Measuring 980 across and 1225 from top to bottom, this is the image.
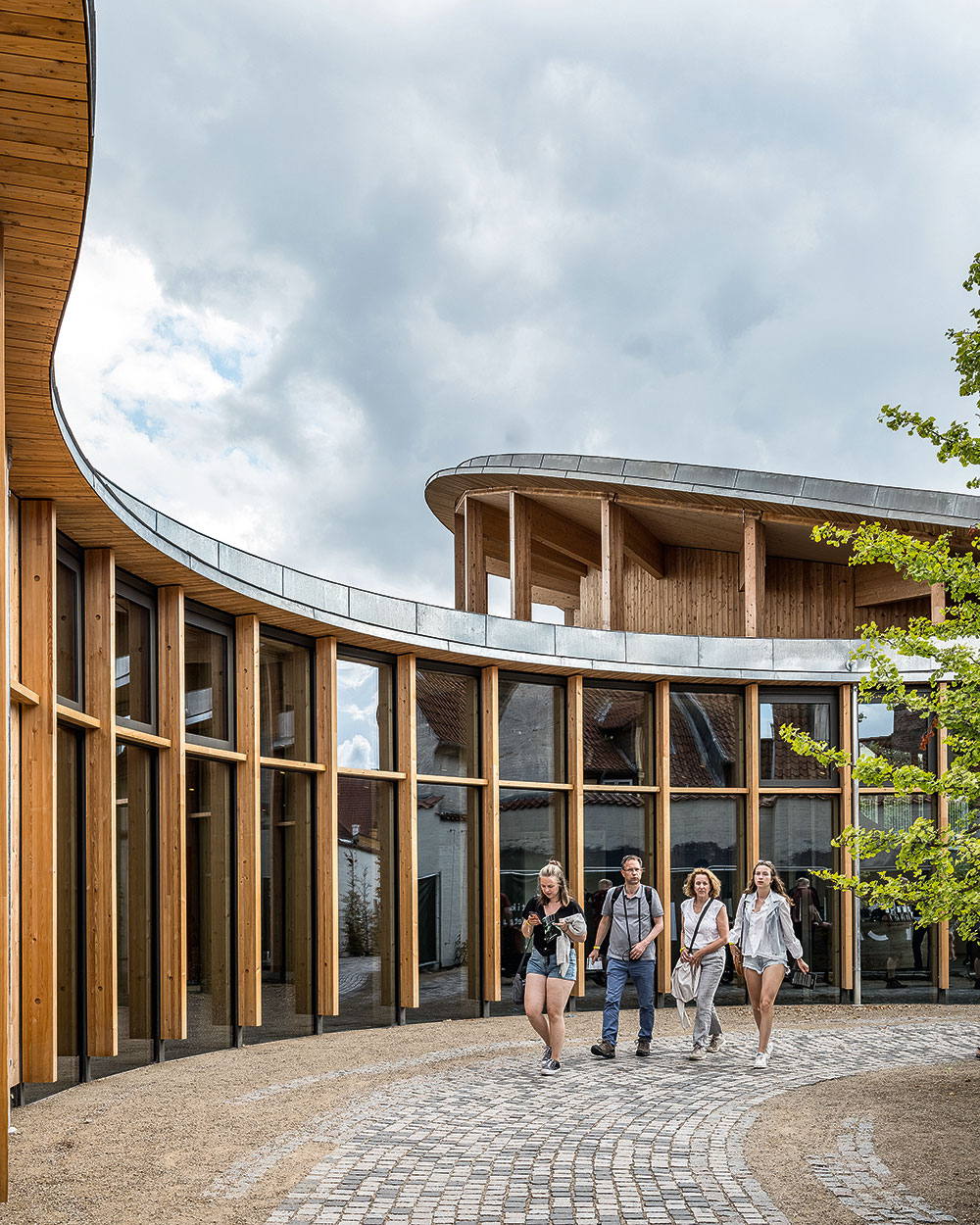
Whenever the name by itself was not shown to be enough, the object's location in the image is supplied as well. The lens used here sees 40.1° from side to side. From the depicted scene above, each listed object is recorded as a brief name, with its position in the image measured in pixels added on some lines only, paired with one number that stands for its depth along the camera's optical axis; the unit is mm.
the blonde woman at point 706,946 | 11078
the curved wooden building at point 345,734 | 8578
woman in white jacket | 10781
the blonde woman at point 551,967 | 10094
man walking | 11102
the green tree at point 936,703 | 9125
